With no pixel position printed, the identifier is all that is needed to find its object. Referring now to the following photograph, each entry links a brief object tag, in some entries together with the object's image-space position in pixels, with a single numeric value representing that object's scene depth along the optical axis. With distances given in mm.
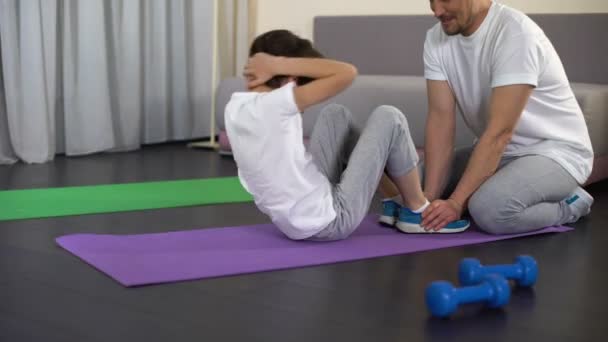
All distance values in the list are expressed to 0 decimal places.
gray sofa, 5086
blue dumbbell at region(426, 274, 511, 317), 3370
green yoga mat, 4422
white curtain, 5422
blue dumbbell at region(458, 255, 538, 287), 3562
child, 3787
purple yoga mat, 3709
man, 4113
